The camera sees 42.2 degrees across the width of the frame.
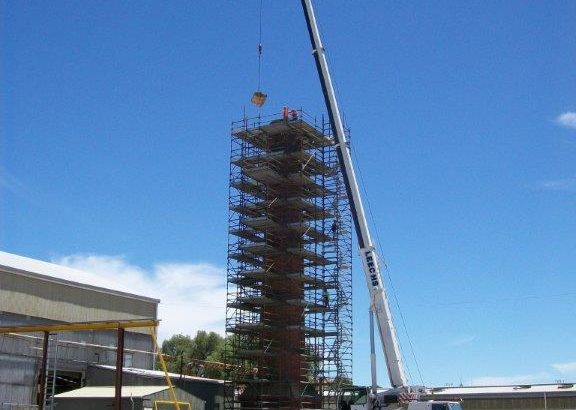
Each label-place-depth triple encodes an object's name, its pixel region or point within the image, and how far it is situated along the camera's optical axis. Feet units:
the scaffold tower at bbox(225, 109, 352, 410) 204.54
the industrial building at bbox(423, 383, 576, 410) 186.50
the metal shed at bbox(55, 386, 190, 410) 148.87
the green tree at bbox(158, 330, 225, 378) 341.41
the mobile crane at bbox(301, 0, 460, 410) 117.08
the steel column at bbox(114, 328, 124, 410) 95.85
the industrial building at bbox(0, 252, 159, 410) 156.04
